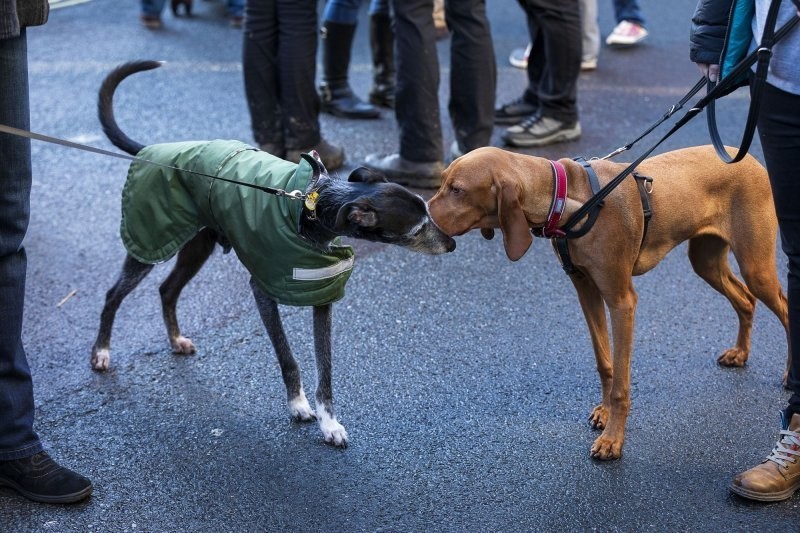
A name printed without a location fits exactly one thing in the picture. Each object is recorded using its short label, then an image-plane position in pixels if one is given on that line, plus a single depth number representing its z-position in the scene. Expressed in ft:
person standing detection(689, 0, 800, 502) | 8.84
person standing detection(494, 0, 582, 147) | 19.25
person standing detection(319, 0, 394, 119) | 21.66
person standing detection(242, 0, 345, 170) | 17.71
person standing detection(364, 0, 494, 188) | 17.56
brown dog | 9.93
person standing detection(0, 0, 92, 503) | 9.16
